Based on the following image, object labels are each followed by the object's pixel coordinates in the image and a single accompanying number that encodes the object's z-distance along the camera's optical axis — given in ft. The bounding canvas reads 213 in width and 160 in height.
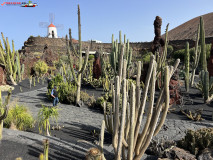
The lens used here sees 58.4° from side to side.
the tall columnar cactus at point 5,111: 9.98
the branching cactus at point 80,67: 23.34
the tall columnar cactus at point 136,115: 7.08
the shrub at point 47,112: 13.06
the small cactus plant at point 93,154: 7.42
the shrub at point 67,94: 24.39
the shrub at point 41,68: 46.04
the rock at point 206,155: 9.98
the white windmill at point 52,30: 183.32
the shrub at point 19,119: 14.34
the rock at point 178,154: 10.10
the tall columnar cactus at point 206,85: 22.25
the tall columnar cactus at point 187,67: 26.50
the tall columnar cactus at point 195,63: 31.21
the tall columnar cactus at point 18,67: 37.65
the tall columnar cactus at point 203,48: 29.16
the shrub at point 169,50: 84.38
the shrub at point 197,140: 11.30
